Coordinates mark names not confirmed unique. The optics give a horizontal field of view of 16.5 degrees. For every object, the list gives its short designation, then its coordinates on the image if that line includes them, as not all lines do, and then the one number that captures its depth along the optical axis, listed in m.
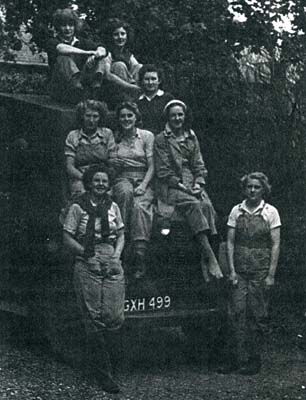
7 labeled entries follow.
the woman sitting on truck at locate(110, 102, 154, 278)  7.96
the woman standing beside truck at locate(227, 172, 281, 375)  8.10
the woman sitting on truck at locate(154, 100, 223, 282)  8.09
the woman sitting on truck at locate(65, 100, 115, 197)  8.16
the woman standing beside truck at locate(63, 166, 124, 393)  7.57
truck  7.90
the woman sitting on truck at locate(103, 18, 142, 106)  9.06
